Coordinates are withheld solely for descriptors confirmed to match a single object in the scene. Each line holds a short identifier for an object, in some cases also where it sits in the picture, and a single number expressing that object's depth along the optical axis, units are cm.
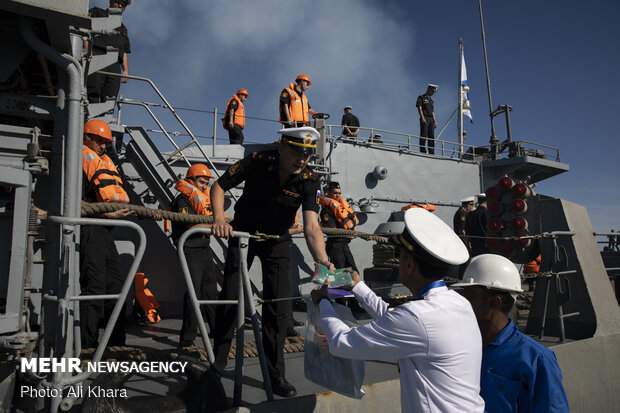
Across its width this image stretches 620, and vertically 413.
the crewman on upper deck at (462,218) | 846
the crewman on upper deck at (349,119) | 1169
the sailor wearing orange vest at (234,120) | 904
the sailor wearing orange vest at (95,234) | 337
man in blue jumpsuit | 193
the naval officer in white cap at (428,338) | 161
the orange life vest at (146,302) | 602
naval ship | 212
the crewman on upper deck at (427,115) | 1270
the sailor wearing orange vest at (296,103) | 918
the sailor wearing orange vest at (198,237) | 479
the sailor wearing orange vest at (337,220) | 687
